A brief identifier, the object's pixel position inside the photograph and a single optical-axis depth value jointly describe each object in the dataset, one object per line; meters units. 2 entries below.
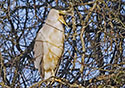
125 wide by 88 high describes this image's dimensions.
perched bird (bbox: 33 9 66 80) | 9.60
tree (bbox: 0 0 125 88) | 8.96
